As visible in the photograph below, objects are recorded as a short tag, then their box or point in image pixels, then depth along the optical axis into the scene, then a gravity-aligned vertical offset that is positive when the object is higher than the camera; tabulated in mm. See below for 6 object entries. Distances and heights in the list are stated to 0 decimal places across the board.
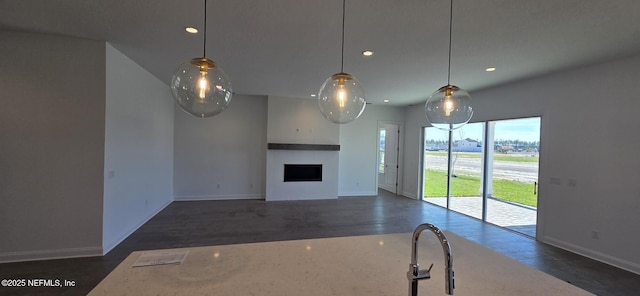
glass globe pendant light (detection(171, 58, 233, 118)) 1633 +367
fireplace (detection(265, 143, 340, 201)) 6801 -763
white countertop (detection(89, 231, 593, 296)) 1187 -691
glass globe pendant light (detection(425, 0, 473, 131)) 2164 +366
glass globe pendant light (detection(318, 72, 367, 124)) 1866 +368
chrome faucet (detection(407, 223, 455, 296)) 970 -499
